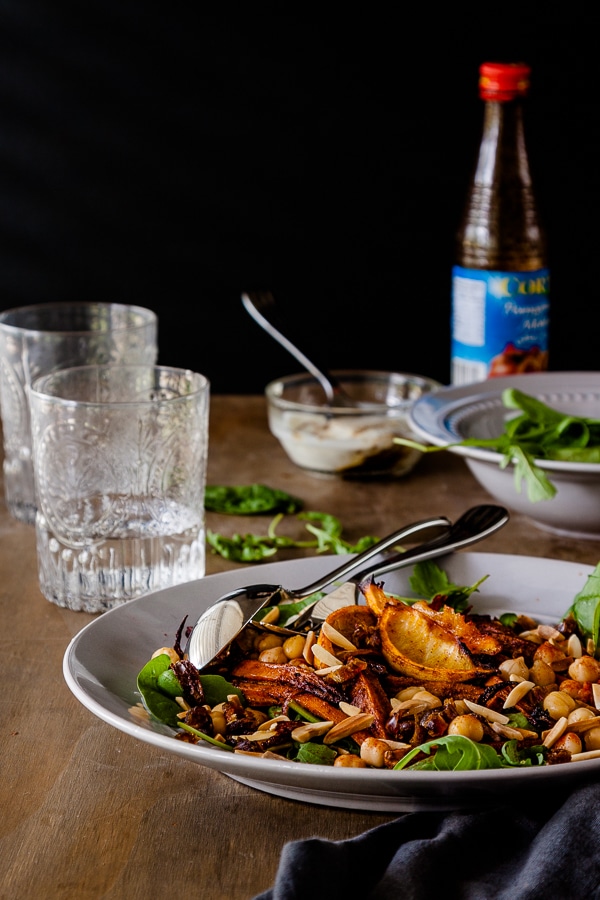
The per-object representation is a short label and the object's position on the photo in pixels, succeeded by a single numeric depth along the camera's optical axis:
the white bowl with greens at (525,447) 1.19
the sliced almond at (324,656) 1.02
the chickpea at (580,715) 1.00
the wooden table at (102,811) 0.92
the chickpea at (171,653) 1.04
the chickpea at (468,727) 0.98
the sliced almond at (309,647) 1.03
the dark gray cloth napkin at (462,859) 0.84
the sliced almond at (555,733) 0.99
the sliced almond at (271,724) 1.00
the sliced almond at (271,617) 1.06
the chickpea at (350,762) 0.97
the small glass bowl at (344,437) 1.32
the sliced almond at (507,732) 0.99
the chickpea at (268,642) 1.05
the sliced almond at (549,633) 1.06
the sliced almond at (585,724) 0.99
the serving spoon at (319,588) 1.04
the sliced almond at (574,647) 1.05
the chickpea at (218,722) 1.00
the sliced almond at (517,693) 1.01
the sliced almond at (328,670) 1.02
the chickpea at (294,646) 1.04
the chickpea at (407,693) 1.01
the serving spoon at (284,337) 1.39
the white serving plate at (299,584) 0.89
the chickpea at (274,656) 1.04
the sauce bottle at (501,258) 1.36
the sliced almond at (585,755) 0.95
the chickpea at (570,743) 0.98
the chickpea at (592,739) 0.99
